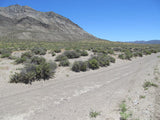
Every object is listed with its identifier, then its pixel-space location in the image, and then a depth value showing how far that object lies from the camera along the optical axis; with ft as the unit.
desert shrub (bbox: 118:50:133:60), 64.26
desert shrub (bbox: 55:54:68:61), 47.45
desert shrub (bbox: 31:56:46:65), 40.29
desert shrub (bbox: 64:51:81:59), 57.40
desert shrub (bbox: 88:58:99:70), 41.32
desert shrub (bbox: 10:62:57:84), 25.65
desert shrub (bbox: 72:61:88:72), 37.48
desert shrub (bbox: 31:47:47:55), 65.12
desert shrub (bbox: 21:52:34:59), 51.70
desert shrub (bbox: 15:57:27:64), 41.63
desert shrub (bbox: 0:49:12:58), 51.44
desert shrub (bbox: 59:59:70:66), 41.57
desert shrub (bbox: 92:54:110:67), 45.60
